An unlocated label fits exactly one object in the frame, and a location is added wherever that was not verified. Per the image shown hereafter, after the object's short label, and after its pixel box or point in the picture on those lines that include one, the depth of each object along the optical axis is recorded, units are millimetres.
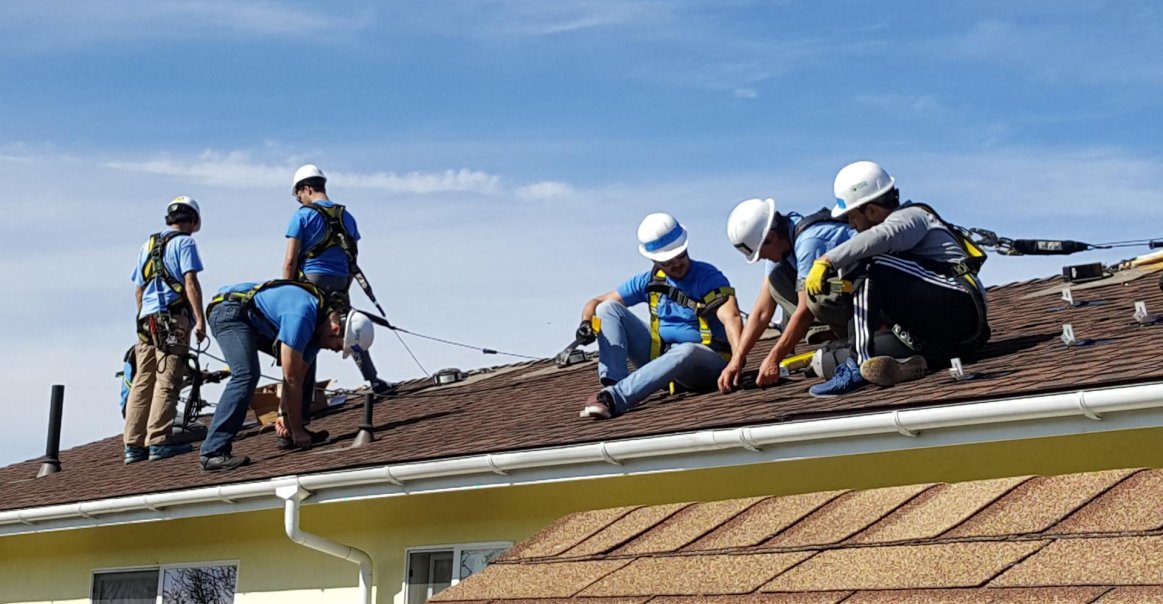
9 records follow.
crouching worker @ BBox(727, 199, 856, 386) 8586
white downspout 8914
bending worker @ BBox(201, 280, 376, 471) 10602
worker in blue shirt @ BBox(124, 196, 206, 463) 11617
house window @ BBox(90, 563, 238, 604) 10195
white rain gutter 6004
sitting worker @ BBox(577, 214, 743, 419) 9180
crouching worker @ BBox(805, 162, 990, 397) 7645
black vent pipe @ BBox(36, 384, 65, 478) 12641
